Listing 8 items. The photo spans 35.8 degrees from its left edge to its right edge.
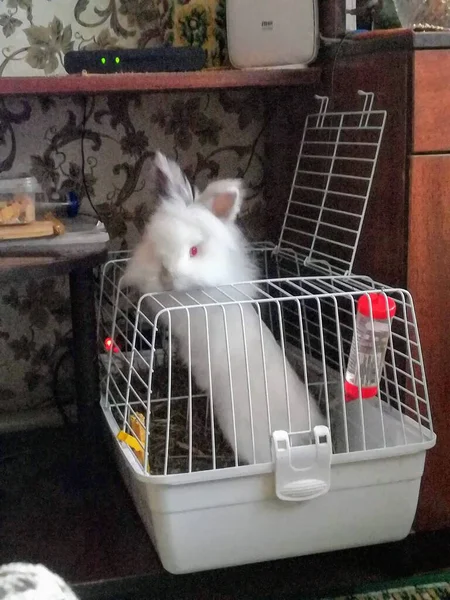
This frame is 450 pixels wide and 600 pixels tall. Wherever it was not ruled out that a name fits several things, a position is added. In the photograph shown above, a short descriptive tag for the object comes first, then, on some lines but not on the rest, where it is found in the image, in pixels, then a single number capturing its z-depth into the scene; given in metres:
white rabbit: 1.01
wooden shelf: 1.12
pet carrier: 0.93
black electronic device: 1.19
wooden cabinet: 0.99
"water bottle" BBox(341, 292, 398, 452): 0.98
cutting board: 1.06
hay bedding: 1.07
